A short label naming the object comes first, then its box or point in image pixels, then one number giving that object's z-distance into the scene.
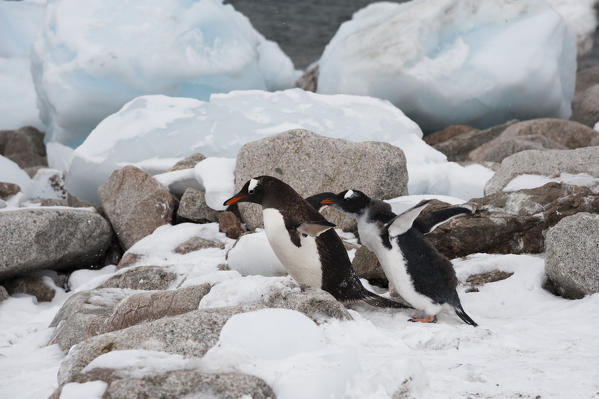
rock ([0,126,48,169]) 20.30
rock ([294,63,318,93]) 21.34
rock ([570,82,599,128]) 20.37
